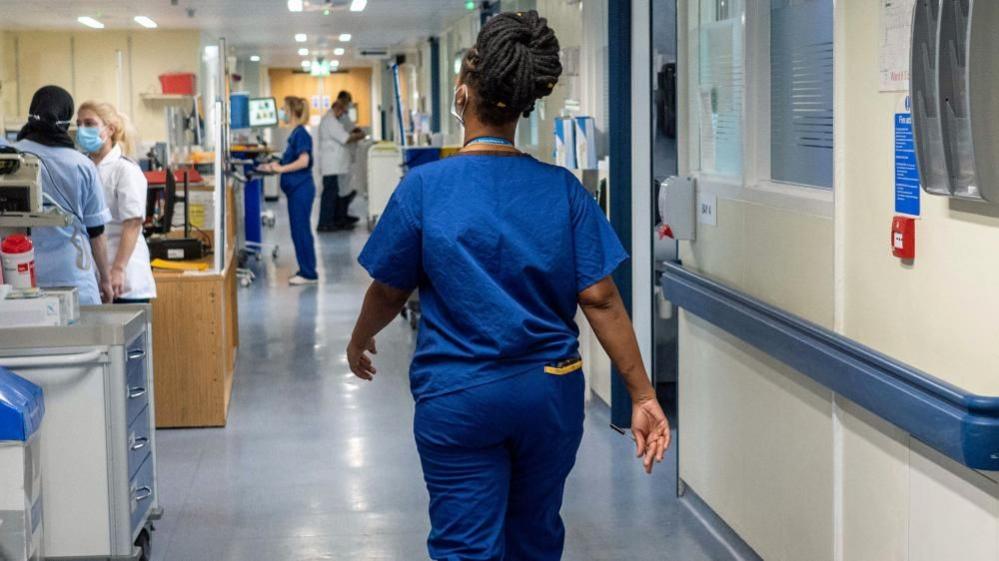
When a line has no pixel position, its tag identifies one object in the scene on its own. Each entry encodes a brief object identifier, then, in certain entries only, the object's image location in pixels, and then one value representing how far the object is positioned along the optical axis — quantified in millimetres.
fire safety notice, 2701
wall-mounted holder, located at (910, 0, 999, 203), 2307
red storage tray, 16516
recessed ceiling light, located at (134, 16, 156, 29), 14898
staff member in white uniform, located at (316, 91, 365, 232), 15445
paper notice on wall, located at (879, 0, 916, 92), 2693
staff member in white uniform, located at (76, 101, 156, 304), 5418
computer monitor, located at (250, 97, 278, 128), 14812
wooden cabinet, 5996
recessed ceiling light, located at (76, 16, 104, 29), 14881
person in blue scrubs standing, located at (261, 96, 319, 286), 11242
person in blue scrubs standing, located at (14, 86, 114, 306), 4691
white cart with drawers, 3617
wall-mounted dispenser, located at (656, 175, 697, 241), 4508
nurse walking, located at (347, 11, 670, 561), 2543
